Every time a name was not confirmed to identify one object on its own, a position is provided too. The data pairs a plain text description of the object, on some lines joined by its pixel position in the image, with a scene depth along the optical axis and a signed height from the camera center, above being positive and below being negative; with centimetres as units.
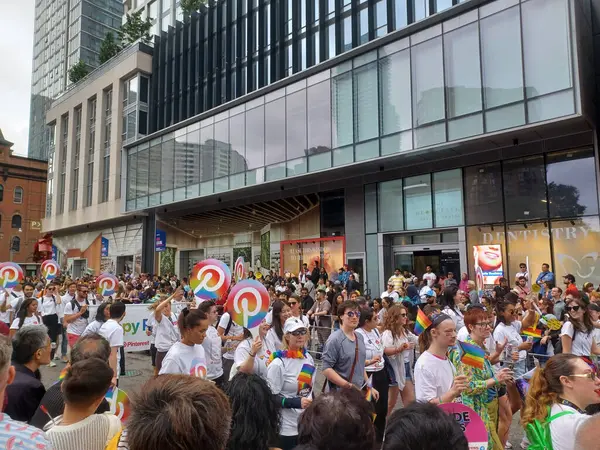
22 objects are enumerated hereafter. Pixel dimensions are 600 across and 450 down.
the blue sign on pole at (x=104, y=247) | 3941 +242
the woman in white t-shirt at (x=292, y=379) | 378 -96
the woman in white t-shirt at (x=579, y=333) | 614 -94
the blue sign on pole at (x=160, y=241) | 3338 +242
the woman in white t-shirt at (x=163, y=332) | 698 -93
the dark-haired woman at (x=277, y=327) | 507 -66
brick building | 5581 +929
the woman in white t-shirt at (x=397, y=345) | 628 -106
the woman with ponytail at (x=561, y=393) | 274 -83
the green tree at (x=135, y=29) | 4112 +2271
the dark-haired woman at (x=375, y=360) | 555 -113
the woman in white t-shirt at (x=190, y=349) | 432 -76
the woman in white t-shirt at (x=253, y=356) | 417 -85
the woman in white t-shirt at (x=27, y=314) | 812 -72
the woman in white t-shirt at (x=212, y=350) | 550 -98
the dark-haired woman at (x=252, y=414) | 261 -86
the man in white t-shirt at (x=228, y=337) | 693 -102
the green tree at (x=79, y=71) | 4747 +2173
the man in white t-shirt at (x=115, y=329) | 638 -79
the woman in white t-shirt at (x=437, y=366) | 380 -85
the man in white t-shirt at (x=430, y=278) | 1745 -37
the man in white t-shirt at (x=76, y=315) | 959 -87
